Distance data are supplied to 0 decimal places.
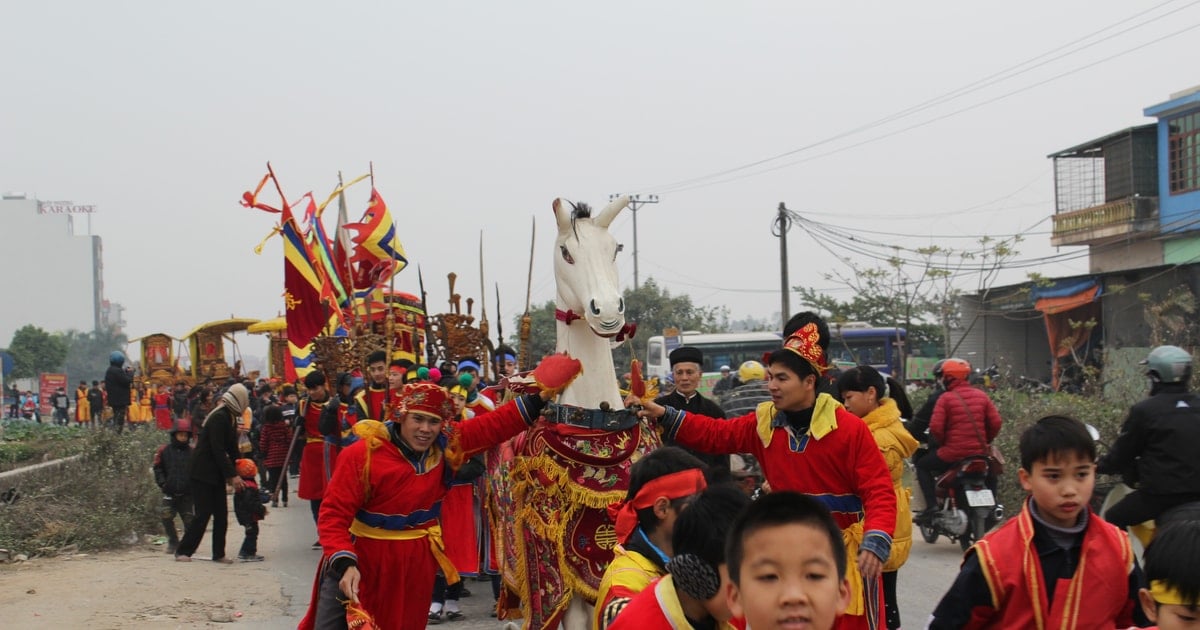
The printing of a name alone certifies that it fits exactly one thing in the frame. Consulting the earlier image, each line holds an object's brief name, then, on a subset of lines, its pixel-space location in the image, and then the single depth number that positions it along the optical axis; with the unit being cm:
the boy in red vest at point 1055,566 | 344
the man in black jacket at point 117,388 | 2044
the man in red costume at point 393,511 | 525
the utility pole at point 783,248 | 2891
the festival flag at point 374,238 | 1473
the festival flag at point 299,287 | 1691
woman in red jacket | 1001
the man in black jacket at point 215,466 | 1094
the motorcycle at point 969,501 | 987
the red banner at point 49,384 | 4384
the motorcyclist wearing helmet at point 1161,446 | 610
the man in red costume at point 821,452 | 493
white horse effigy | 603
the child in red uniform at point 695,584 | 300
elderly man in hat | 752
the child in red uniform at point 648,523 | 343
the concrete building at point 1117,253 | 2294
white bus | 3378
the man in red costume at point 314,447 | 1154
